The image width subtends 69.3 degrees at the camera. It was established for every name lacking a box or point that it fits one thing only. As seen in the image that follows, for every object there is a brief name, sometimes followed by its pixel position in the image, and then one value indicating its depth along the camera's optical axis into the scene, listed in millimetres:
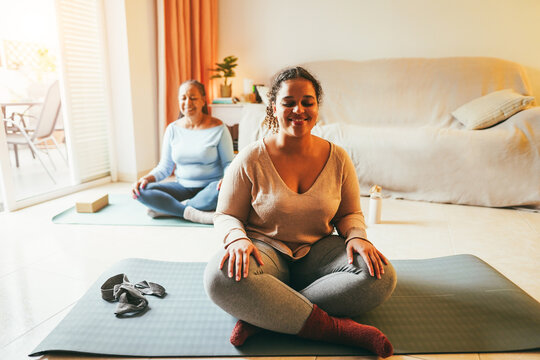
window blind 2827
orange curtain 3334
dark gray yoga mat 1121
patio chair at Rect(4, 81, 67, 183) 3078
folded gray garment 1283
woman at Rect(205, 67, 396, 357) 1074
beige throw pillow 2559
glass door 3865
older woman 2232
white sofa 2418
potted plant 3690
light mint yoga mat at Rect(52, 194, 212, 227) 2244
